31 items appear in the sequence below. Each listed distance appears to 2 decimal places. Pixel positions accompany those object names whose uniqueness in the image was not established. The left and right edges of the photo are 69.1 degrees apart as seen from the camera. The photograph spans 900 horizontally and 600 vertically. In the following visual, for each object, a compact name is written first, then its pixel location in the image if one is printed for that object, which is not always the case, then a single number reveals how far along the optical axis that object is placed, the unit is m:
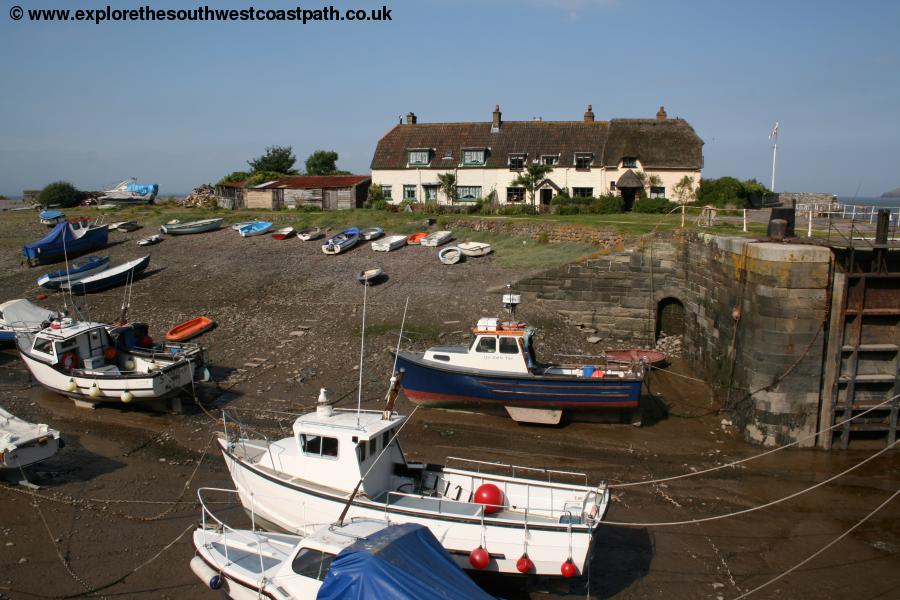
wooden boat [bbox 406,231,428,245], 29.92
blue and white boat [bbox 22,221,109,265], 30.70
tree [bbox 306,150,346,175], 63.66
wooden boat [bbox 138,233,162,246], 32.59
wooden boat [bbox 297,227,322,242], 31.68
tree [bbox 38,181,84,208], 46.31
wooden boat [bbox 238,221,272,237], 33.44
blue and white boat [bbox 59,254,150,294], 26.75
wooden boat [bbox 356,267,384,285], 25.08
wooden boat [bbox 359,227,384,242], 31.02
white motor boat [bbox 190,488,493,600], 7.44
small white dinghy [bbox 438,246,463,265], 26.78
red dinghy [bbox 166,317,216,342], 22.23
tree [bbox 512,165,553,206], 37.66
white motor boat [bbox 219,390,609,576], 9.62
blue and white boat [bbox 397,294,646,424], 16.17
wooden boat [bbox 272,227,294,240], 32.44
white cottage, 37.94
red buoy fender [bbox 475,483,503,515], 10.52
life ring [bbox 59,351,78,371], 17.38
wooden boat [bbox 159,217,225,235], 34.09
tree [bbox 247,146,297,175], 60.41
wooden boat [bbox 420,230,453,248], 29.41
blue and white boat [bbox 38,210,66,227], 39.47
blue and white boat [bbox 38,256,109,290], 27.11
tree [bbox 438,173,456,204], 39.66
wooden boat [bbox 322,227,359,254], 29.41
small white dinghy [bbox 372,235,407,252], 29.09
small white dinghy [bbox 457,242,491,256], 27.34
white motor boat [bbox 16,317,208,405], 16.72
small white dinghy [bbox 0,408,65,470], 12.61
